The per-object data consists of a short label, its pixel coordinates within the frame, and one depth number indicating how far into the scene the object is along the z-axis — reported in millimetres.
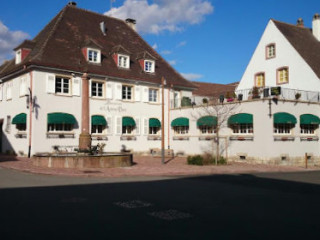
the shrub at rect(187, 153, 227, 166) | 17515
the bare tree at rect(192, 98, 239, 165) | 20421
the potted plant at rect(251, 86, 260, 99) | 19704
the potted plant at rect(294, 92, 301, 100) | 19764
